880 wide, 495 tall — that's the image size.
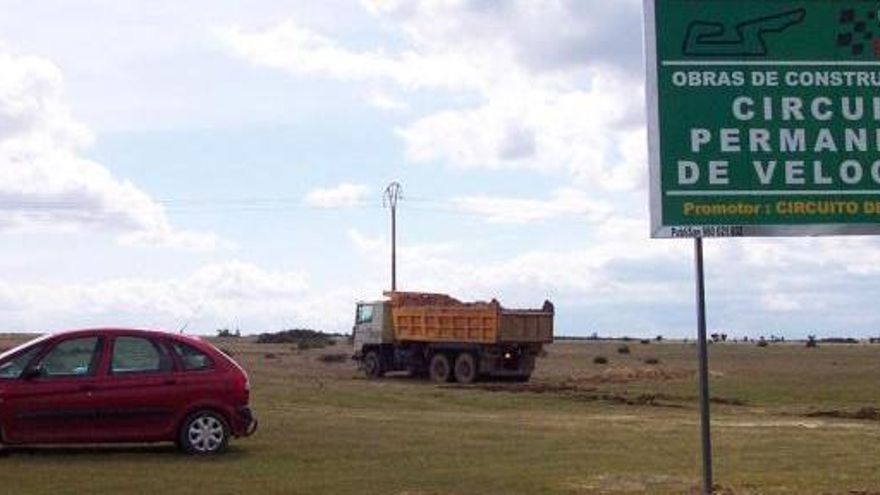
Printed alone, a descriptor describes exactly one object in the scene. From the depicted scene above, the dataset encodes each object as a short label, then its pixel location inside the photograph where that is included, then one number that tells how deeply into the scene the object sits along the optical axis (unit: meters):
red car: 17.56
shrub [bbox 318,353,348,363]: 63.00
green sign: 12.92
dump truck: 43.94
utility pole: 73.31
